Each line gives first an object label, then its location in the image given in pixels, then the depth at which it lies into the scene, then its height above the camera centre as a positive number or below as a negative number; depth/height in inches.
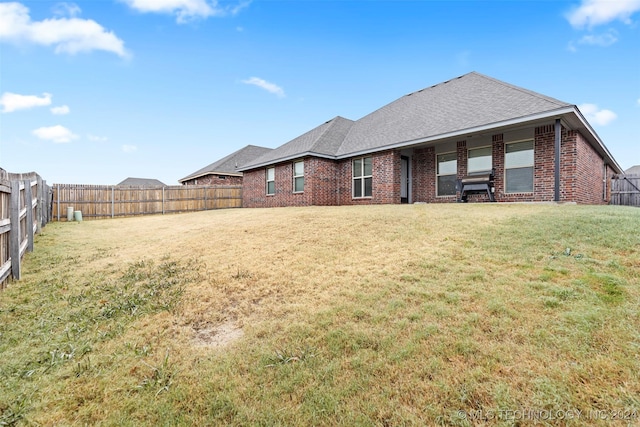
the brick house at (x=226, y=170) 933.6 +114.0
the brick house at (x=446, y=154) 377.4 +82.0
